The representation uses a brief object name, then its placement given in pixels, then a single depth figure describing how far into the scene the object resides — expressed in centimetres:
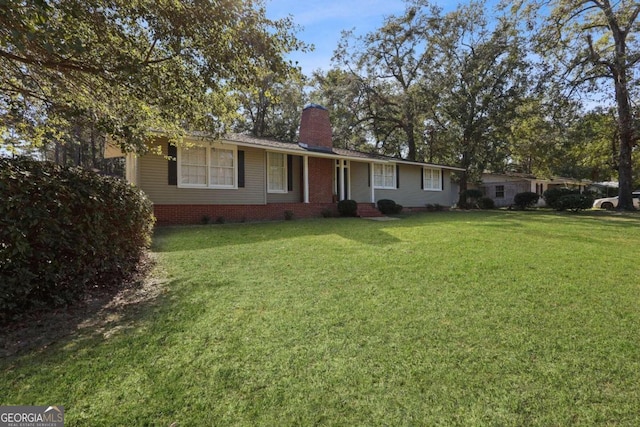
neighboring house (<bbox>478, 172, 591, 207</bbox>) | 2902
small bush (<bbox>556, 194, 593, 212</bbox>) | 1716
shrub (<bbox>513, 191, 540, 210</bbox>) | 2092
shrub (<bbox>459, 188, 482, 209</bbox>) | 2331
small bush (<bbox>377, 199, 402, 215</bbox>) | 1622
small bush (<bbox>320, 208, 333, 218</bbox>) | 1448
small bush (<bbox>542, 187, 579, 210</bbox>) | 2083
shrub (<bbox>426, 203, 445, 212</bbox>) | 1990
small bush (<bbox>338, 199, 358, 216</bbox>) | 1470
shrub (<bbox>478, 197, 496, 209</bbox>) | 2297
